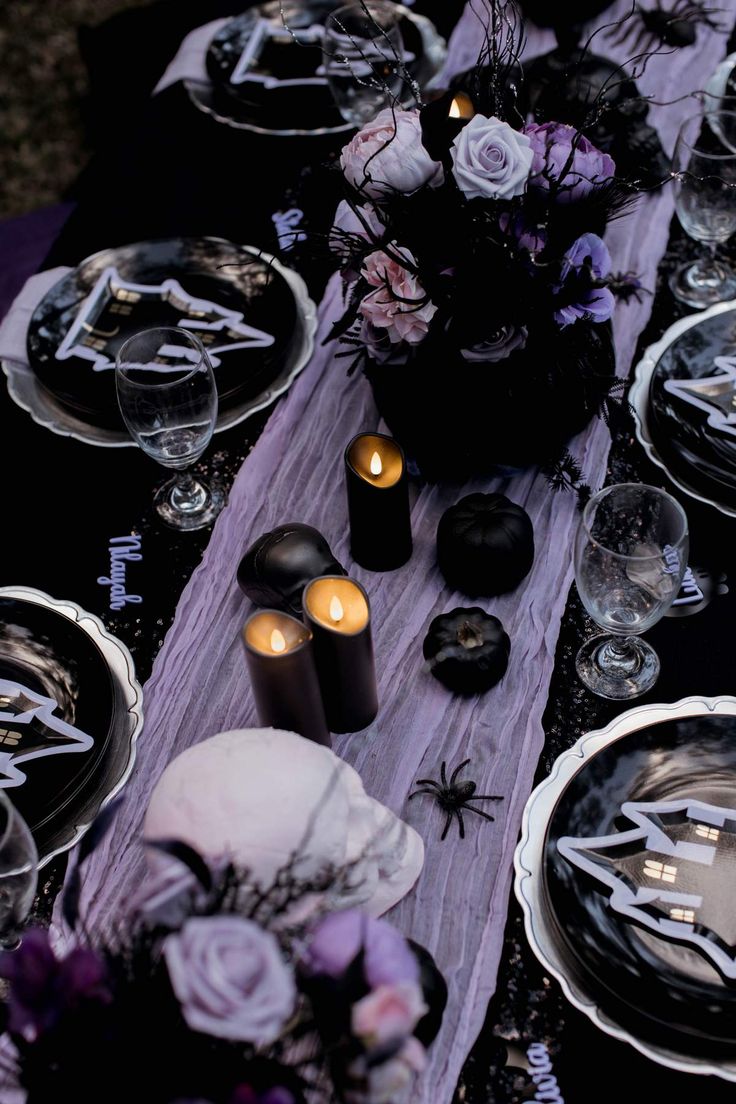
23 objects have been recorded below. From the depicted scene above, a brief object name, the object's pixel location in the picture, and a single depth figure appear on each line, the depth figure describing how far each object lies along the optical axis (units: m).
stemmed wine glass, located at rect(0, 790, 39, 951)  0.94
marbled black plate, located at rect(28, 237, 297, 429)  1.52
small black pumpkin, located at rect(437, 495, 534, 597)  1.27
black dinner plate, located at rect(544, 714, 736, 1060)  0.95
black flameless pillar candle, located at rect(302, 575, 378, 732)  1.06
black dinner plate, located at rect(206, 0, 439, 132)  1.92
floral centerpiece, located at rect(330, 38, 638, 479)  1.16
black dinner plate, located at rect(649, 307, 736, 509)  1.34
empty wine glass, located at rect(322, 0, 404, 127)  1.79
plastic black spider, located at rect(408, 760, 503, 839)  1.14
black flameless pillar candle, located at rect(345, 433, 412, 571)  1.23
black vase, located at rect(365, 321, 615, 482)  1.27
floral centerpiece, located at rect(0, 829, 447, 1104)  0.65
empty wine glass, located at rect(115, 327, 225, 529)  1.31
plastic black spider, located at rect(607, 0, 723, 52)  1.95
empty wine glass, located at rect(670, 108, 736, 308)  1.55
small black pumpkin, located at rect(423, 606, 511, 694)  1.21
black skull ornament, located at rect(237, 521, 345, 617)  1.23
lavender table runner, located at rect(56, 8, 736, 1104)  1.07
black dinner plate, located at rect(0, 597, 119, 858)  1.12
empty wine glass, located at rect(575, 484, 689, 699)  1.12
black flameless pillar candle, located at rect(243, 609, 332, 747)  0.99
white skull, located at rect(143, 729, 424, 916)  0.93
